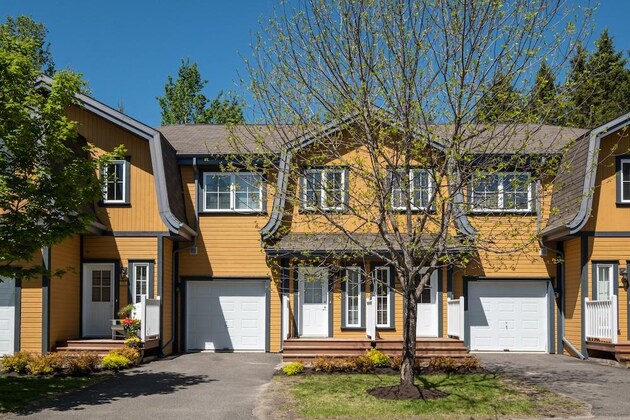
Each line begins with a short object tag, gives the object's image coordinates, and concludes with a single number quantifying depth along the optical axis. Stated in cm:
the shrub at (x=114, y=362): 1742
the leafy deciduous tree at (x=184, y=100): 4488
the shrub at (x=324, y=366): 1681
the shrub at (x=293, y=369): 1655
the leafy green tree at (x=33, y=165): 1330
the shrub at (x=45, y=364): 1669
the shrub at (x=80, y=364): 1691
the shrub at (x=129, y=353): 1806
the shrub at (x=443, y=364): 1659
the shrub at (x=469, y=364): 1672
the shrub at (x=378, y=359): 1712
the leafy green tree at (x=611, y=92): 3635
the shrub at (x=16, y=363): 1675
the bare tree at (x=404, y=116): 1273
